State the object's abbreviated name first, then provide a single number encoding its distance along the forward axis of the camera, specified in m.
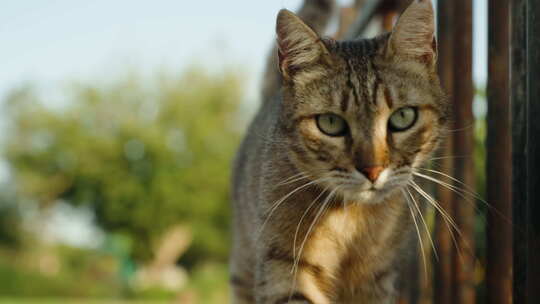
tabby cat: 0.70
